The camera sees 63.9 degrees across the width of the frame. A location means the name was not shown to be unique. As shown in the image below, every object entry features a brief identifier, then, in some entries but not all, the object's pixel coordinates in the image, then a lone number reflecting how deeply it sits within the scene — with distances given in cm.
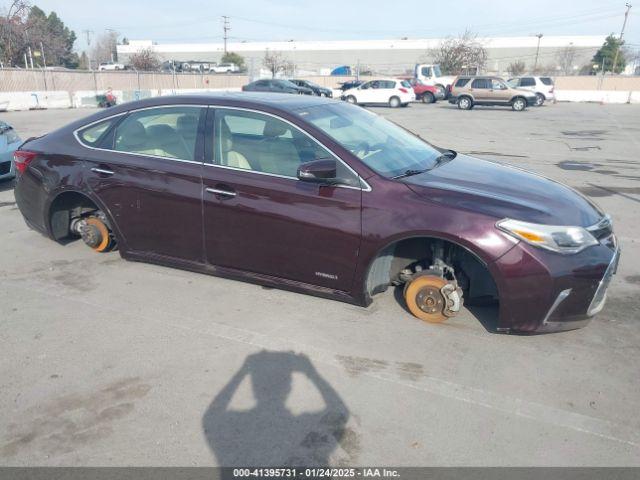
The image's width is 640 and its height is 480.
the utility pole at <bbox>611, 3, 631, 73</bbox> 6198
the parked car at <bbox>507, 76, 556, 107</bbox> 3331
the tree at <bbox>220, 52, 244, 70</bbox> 7986
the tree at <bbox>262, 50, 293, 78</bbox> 6731
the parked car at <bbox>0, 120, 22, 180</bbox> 842
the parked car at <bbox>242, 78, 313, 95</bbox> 2933
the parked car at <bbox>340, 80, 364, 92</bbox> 3815
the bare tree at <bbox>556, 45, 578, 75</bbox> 7840
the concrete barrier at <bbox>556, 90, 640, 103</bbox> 3888
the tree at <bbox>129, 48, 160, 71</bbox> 5119
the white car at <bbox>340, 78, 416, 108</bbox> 3119
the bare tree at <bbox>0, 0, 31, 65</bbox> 4241
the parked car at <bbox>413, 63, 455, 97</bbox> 3656
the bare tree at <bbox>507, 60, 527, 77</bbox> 6925
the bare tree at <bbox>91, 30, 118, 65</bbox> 9406
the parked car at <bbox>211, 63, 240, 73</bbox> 6636
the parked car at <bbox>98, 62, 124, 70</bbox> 5664
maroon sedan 347
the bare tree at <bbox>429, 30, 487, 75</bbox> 5379
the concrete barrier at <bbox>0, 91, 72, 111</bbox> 2656
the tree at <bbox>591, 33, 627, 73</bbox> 6619
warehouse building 8631
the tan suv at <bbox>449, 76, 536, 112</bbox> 2875
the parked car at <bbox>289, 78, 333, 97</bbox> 3222
